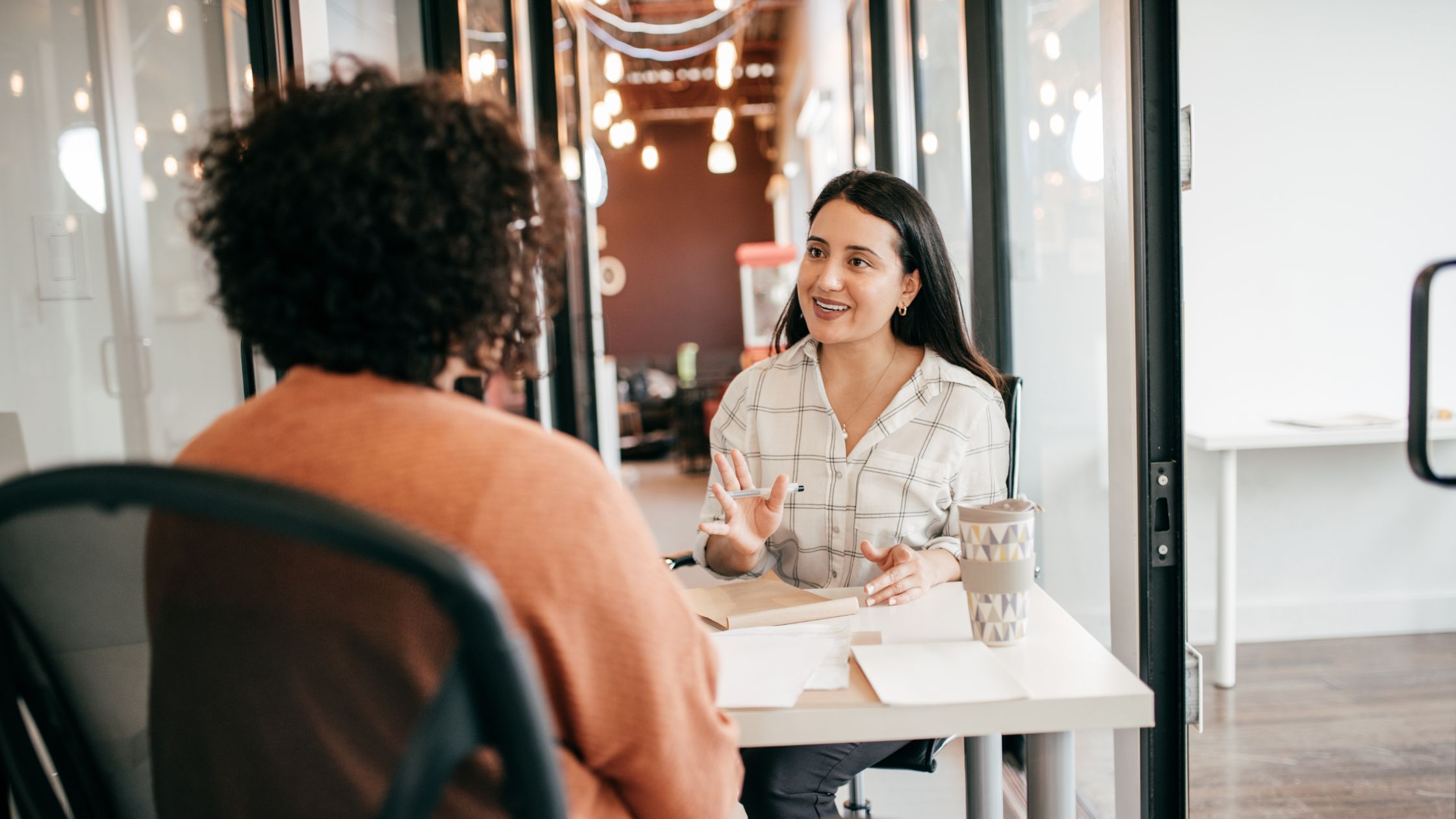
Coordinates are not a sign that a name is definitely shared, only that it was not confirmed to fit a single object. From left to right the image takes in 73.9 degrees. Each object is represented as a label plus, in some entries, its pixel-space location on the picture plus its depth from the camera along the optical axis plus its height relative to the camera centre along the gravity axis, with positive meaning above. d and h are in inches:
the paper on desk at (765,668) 43.0 -17.4
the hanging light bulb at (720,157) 406.6 +62.9
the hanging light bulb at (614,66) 249.3 +63.0
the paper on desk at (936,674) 42.5 -17.5
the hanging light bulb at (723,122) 335.3 +64.4
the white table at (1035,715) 42.0 -18.1
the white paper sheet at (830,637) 44.9 -17.5
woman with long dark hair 71.5 -8.8
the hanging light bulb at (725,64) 256.7 +66.2
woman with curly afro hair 24.5 -5.1
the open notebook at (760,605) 53.4 -17.1
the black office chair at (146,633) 19.2 -7.8
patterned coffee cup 49.4 -14.1
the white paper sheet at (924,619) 52.2 -18.2
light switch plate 57.4 +4.8
